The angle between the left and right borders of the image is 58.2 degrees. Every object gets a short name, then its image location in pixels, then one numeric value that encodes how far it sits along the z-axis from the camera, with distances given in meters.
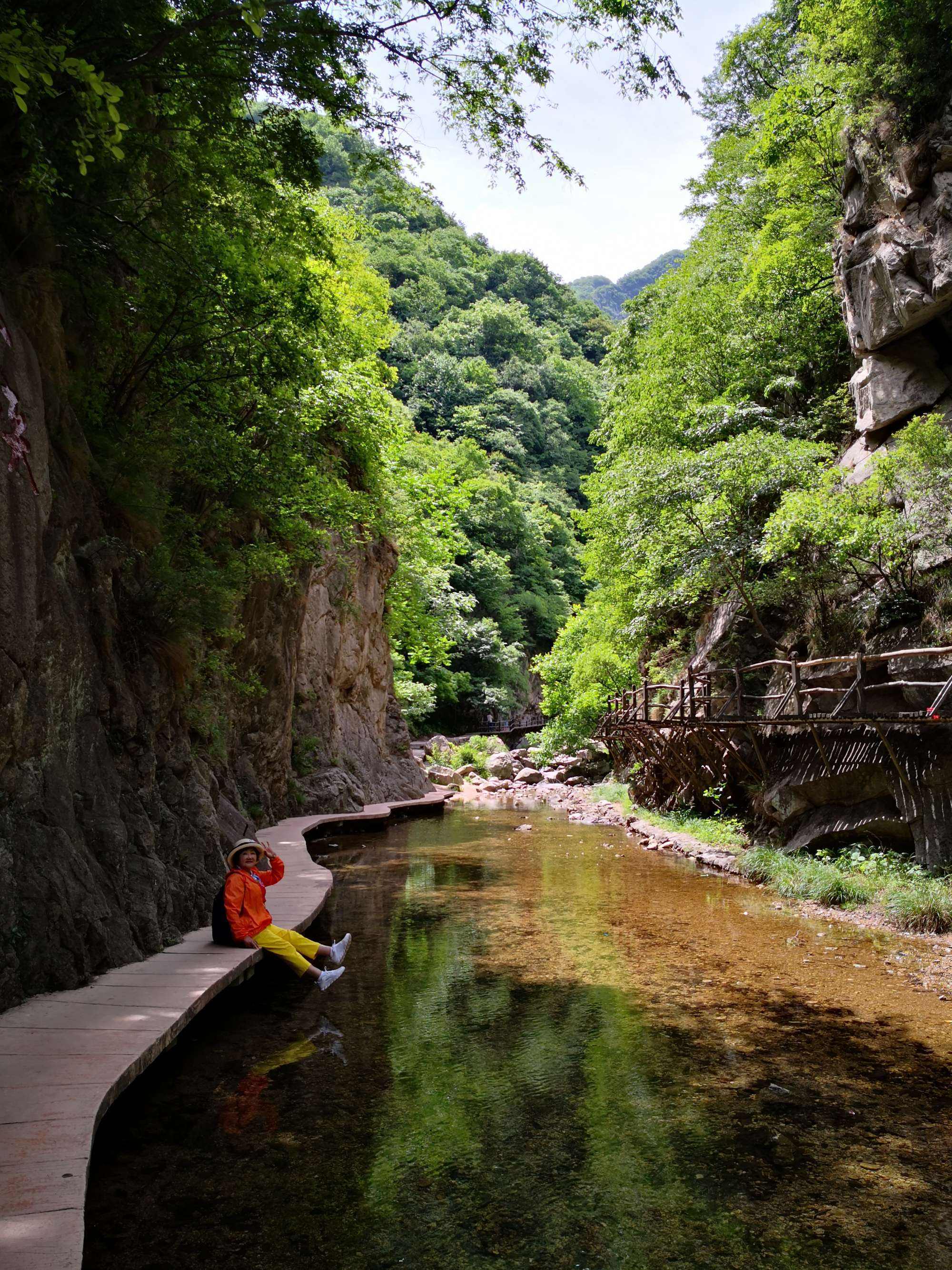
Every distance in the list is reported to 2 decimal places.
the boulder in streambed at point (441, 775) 34.12
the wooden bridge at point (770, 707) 10.80
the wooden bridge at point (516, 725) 48.19
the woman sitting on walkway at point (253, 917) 7.83
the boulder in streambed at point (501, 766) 38.12
